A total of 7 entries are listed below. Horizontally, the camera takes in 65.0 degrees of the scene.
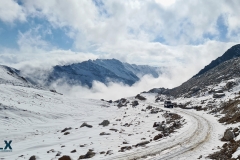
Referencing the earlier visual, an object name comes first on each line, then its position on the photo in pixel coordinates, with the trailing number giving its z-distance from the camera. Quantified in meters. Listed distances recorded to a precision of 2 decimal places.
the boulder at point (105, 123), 43.66
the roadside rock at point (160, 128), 31.90
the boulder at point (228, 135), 19.77
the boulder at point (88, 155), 22.19
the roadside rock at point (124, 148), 20.71
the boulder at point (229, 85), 60.84
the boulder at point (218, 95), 54.94
